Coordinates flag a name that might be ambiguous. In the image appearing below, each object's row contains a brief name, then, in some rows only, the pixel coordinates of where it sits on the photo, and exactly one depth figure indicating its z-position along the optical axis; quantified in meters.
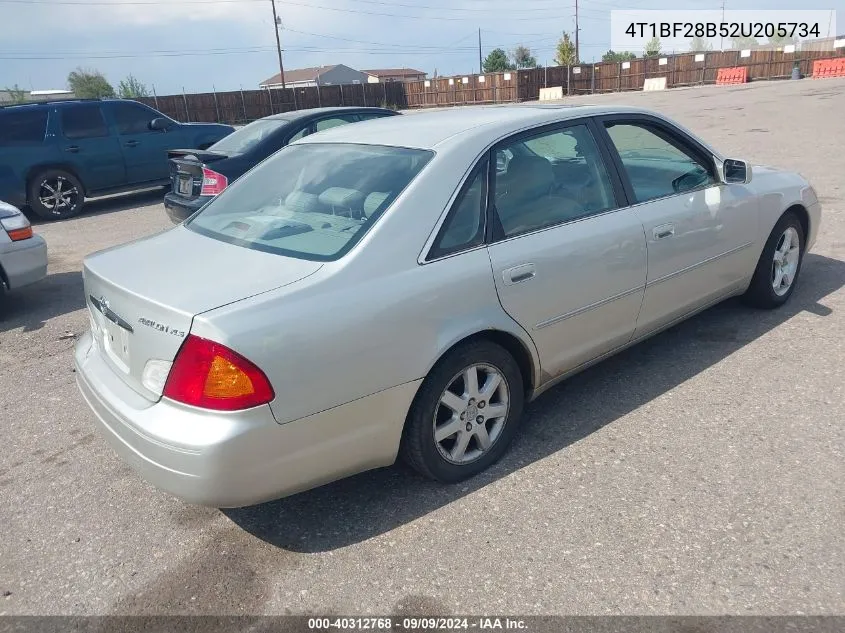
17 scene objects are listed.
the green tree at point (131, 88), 75.62
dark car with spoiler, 7.14
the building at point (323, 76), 94.09
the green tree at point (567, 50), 67.19
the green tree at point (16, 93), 66.47
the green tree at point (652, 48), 90.16
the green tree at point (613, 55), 94.46
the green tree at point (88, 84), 79.84
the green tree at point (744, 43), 98.29
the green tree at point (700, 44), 101.06
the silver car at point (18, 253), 5.73
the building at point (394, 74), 101.61
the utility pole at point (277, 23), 53.53
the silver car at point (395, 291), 2.41
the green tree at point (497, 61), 96.97
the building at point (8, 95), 67.01
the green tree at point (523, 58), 102.71
